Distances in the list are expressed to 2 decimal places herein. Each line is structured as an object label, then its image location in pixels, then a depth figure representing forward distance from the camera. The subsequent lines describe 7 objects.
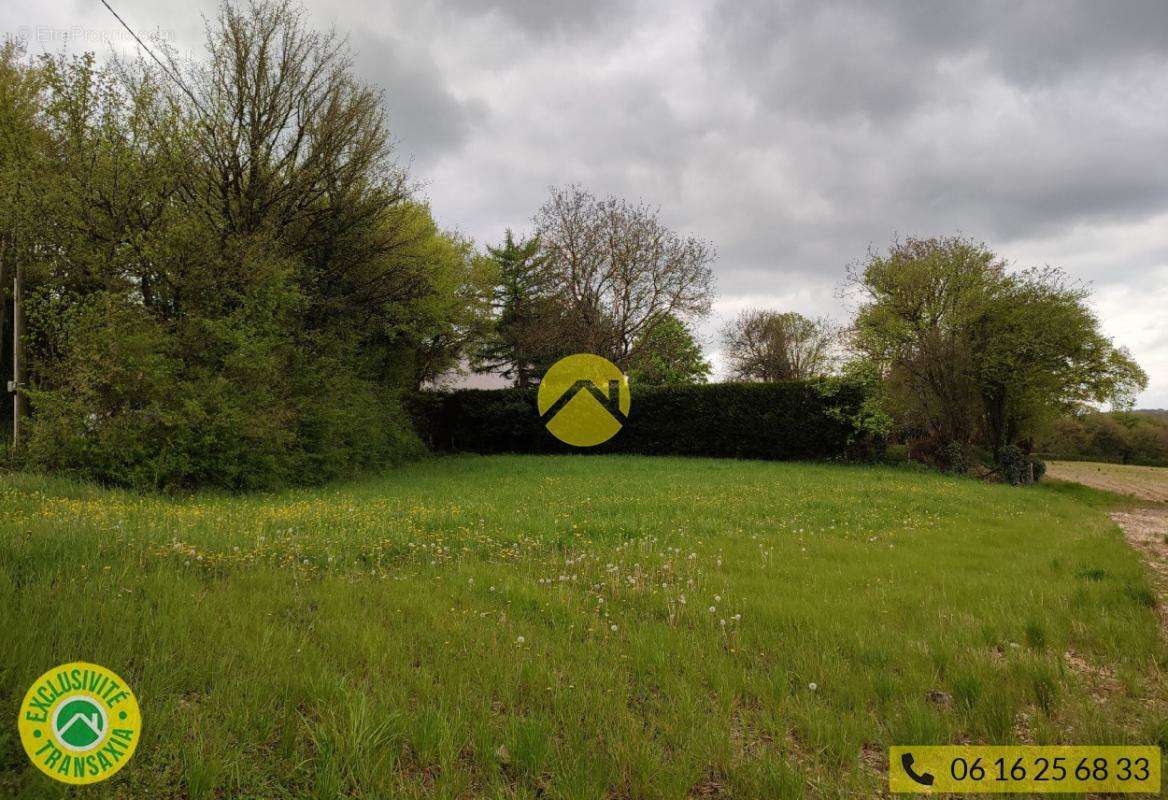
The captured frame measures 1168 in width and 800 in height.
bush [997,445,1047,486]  17.69
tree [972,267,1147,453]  17.69
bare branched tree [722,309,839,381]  45.69
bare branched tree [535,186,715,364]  27.39
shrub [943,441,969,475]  18.62
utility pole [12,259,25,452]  11.26
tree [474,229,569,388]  29.58
